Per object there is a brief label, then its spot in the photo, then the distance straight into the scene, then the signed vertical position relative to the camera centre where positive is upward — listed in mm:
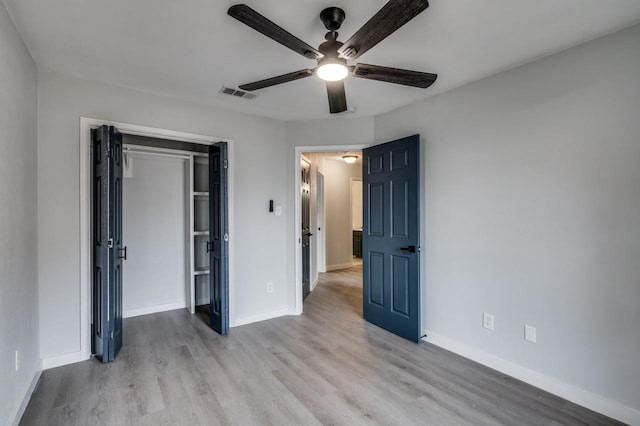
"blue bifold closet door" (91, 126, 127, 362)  2707 -253
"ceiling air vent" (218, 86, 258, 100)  3033 +1179
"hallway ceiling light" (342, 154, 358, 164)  6599 +1155
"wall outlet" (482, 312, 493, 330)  2723 -936
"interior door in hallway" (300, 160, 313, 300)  4570 -239
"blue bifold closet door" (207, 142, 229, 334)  3365 -298
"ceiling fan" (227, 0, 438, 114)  1507 +930
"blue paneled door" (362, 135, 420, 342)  3189 -264
